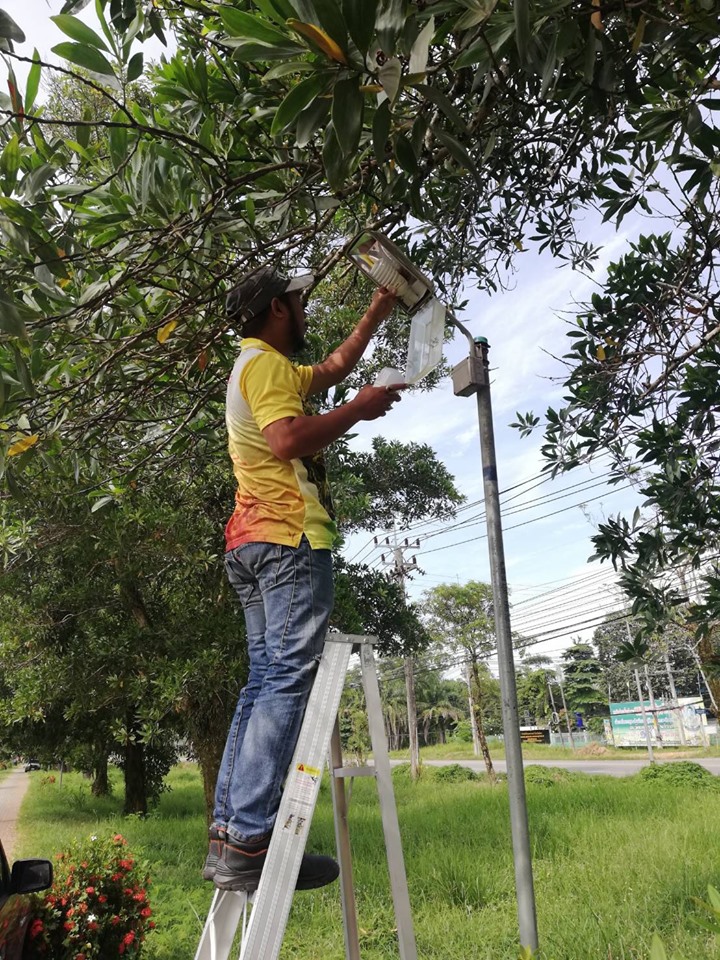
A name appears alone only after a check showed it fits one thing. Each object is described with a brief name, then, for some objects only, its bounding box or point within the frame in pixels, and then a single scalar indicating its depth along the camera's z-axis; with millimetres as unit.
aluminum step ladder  1636
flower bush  4938
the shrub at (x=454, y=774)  22056
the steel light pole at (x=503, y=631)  2619
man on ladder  1802
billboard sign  43031
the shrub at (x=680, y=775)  15117
